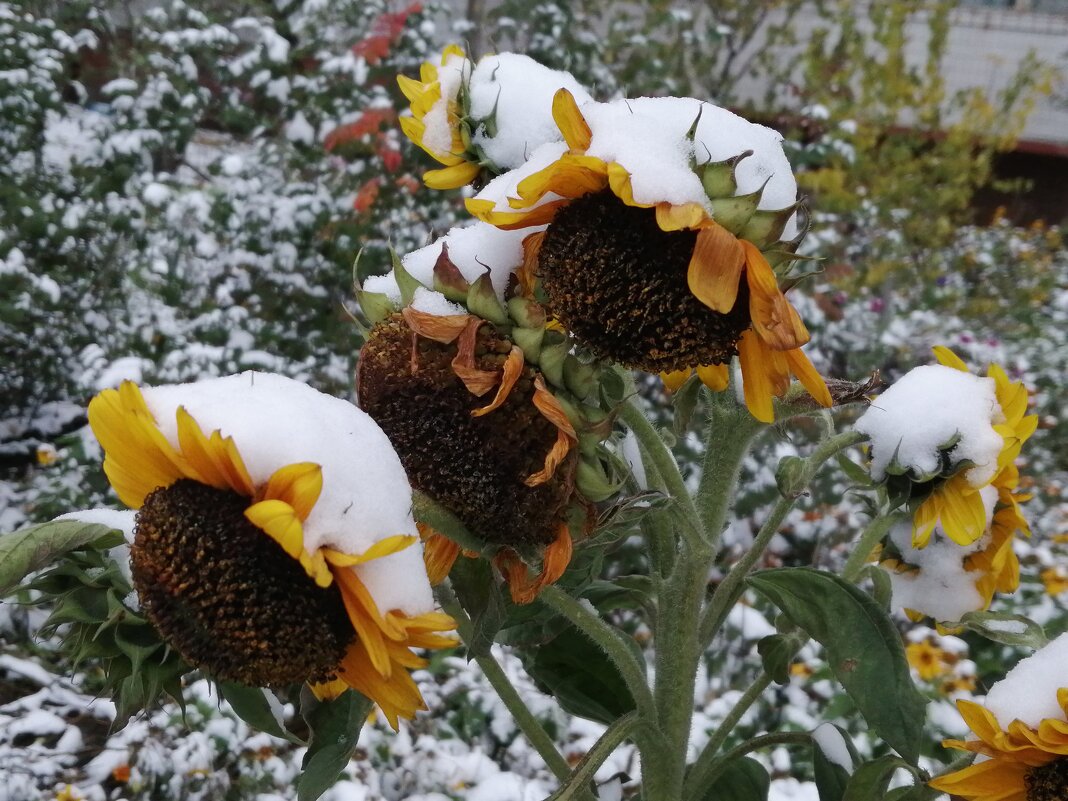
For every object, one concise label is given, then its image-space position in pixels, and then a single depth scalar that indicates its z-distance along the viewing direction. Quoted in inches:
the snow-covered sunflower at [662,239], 19.2
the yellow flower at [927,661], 72.4
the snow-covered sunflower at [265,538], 17.4
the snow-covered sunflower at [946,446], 26.2
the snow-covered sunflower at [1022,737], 22.5
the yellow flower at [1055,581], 84.7
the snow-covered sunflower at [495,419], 20.3
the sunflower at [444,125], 25.4
